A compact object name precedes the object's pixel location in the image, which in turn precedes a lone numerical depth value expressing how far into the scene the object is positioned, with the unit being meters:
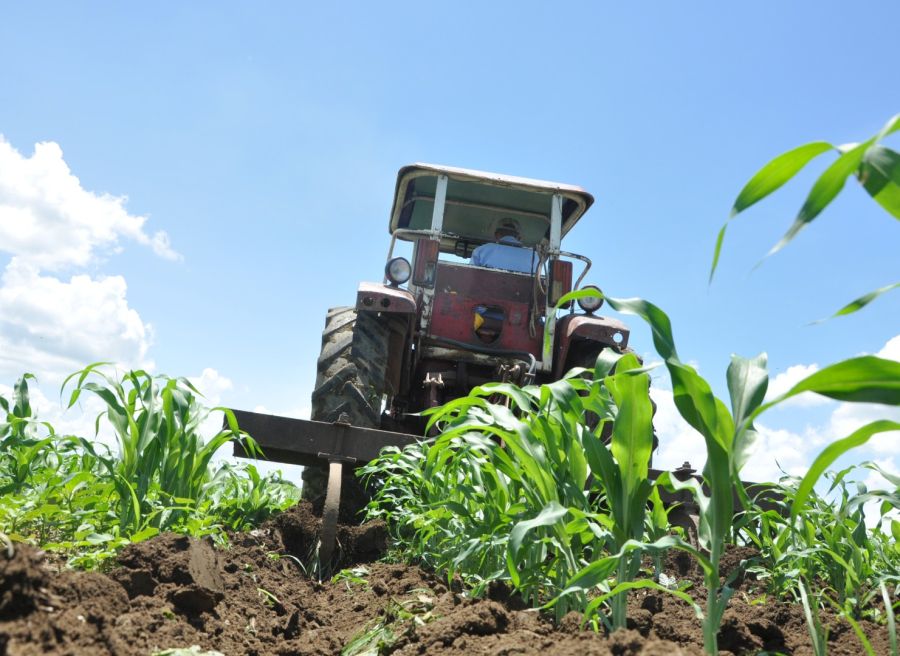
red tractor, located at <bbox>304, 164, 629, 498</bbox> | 4.15
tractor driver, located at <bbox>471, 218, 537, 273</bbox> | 4.99
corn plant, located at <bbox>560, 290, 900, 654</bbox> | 1.07
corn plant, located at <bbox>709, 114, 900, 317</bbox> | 0.83
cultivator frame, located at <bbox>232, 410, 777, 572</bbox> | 3.17
